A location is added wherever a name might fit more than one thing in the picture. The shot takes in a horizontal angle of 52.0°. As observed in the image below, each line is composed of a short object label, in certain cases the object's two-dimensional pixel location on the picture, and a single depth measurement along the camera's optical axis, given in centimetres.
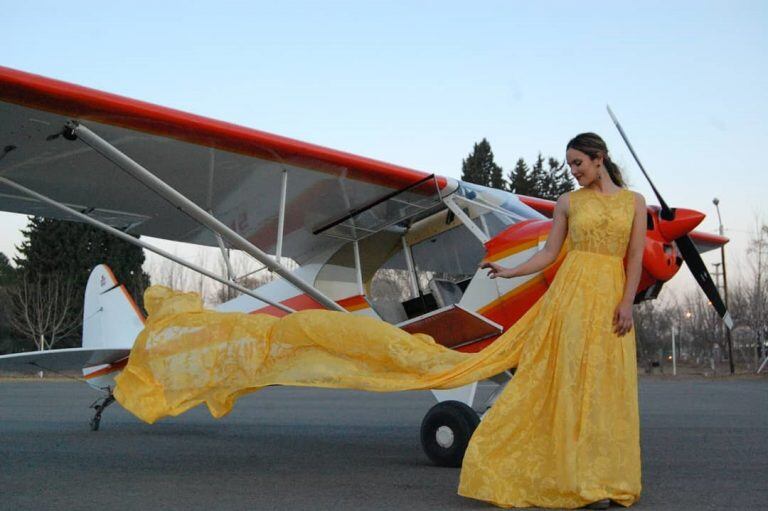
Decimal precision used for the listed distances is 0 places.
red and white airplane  629
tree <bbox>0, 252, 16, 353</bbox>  4456
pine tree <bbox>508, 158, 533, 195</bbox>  4525
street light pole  3074
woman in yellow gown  396
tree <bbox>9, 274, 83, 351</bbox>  3888
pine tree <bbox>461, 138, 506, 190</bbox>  4638
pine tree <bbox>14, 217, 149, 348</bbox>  4206
